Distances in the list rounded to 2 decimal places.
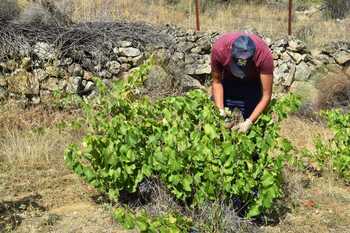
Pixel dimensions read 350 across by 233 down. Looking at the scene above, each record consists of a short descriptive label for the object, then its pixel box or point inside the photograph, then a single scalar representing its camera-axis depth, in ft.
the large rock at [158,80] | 26.30
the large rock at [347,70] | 31.74
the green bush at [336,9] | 47.98
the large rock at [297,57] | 32.96
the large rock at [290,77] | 32.30
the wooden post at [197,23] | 33.51
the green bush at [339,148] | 17.07
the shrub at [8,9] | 25.90
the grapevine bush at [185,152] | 12.75
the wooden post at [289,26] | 34.21
